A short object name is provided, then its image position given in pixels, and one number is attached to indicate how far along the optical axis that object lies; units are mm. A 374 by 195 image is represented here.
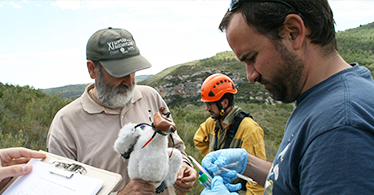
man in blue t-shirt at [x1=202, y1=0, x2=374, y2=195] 830
